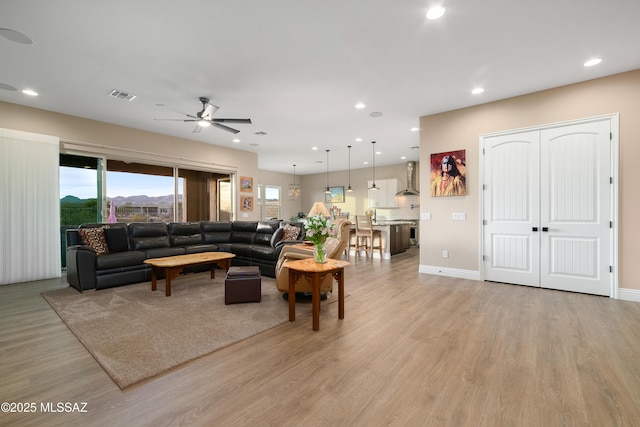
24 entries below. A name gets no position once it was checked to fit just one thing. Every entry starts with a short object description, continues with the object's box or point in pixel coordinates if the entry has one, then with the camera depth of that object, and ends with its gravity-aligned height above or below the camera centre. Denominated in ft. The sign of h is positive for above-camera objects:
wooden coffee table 12.73 -2.41
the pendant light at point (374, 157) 24.82 +6.15
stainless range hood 32.01 +3.79
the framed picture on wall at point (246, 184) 26.68 +2.81
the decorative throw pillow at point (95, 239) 14.57 -1.38
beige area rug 7.19 -3.82
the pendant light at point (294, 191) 40.68 +3.19
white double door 12.57 +0.23
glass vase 10.17 -1.53
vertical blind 14.90 +0.35
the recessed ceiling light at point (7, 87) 13.05 +6.10
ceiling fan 14.11 +5.00
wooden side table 8.99 -2.23
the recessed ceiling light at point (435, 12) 8.16 +6.08
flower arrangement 10.05 -0.57
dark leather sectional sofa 13.58 -2.11
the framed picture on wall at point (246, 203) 26.66 +0.95
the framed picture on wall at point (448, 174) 15.97 +2.30
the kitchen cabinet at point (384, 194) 34.23 +2.30
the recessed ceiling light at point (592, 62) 11.02 +6.10
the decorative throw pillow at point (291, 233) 18.01 -1.35
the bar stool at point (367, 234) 23.50 -1.91
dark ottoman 11.46 -3.14
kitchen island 23.60 -2.29
